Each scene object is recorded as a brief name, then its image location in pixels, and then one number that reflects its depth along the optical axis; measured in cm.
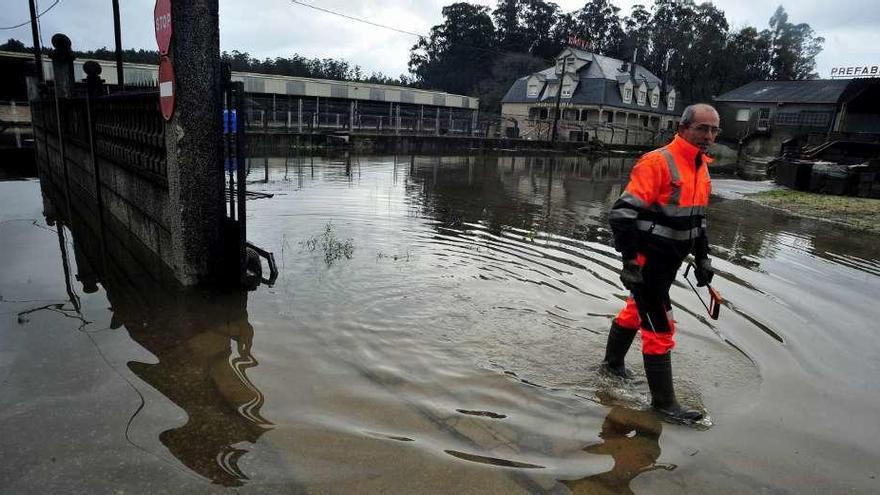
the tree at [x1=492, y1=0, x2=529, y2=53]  8331
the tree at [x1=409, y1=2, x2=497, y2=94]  8075
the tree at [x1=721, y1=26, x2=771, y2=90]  6688
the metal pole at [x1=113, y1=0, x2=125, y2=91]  1186
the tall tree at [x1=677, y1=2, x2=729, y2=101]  6656
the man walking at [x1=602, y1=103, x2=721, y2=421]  352
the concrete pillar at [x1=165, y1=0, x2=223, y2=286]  473
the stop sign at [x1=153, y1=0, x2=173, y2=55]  472
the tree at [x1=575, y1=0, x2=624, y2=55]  8581
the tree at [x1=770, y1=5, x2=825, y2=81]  7144
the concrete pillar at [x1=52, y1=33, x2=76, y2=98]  1009
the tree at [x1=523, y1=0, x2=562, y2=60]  8306
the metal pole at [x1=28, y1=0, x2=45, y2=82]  1574
